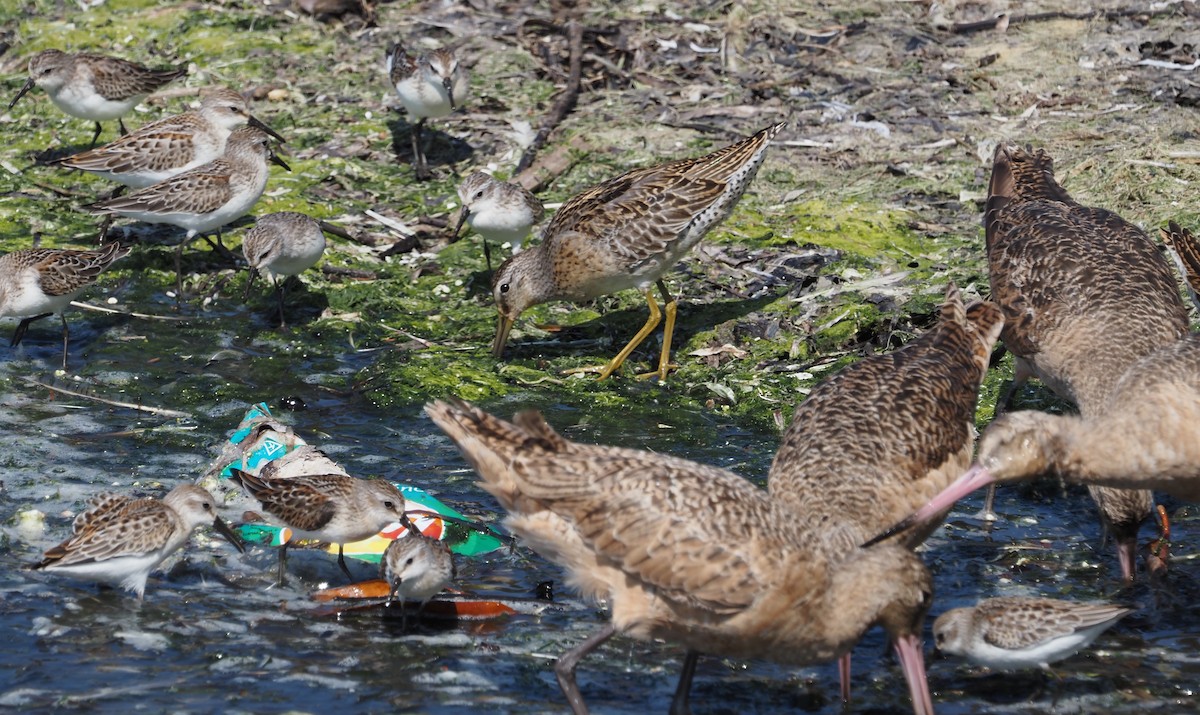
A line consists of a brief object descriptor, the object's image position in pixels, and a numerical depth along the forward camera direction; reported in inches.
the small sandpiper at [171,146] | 883.1
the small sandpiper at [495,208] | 811.4
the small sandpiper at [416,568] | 491.2
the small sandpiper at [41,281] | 730.8
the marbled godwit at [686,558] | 424.8
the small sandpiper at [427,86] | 915.4
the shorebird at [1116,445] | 460.8
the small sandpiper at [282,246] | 780.0
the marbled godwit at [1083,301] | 574.6
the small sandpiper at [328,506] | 539.2
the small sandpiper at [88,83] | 939.3
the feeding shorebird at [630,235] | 753.6
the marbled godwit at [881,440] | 476.7
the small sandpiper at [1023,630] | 456.4
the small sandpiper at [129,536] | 506.9
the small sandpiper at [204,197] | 832.9
